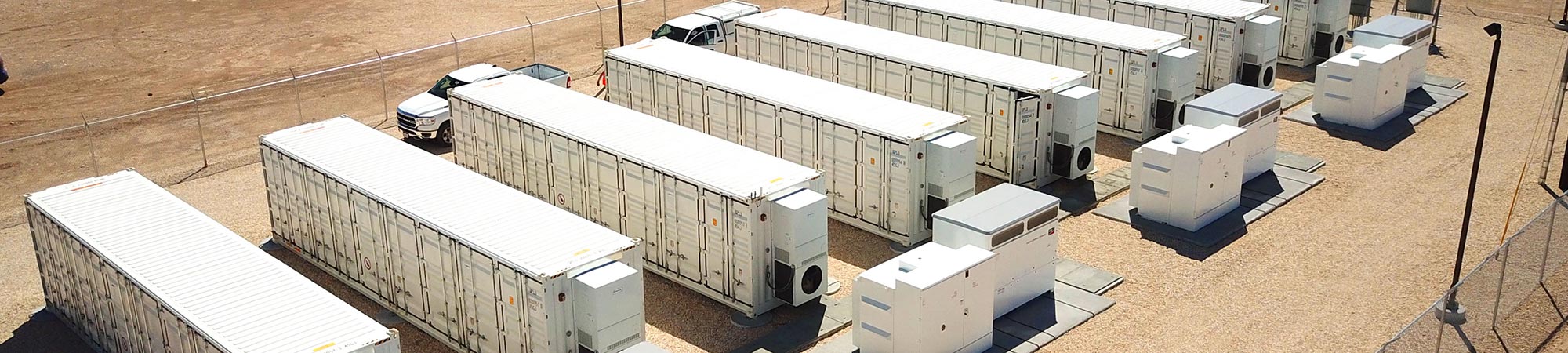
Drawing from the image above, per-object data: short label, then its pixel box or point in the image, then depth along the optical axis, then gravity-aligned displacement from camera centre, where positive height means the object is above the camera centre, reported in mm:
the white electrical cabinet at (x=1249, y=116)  26656 -7298
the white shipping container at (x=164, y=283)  17281 -7041
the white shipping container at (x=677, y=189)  21578 -7271
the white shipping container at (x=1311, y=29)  36531 -7830
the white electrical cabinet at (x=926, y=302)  19578 -7891
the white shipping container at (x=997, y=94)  27312 -7194
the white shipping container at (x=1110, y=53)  30344 -7108
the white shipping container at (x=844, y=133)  24562 -7246
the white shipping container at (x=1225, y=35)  33312 -7210
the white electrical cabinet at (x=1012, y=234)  21359 -7568
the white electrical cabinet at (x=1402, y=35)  32469 -7055
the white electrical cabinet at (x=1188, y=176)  25219 -7996
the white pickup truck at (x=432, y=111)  31750 -8280
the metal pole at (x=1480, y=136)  20547 -5996
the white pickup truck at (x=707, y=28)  36625 -7571
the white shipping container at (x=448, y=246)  19000 -7169
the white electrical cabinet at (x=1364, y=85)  31125 -7894
